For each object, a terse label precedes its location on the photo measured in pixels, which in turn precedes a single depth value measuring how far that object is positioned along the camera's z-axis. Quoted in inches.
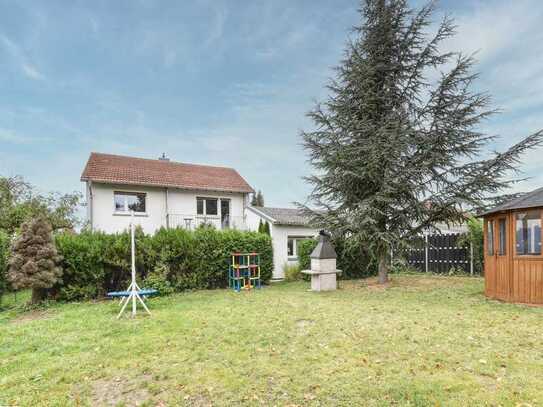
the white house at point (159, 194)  668.1
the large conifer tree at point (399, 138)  419.5
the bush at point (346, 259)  556.7
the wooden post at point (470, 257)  538.0
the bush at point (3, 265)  369.1
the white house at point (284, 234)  617.6
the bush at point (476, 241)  524.7
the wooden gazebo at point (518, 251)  293.1
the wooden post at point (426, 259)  609.6
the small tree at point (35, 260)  333.1
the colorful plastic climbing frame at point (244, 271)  462.6
